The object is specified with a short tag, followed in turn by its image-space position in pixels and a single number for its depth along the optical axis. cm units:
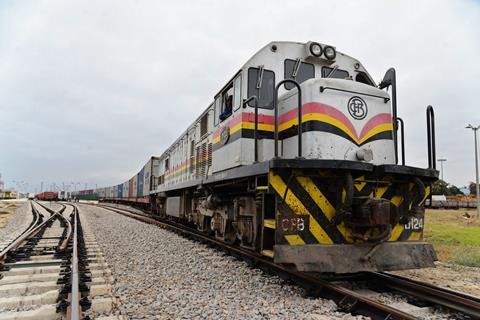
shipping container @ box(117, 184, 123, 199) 3522
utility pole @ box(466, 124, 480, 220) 2415
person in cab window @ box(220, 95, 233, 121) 623
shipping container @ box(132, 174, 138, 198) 2604
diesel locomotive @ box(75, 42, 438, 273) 427
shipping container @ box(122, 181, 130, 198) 3140
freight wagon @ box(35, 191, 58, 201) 5028
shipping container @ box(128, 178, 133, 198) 2864
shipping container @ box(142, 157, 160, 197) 1845
